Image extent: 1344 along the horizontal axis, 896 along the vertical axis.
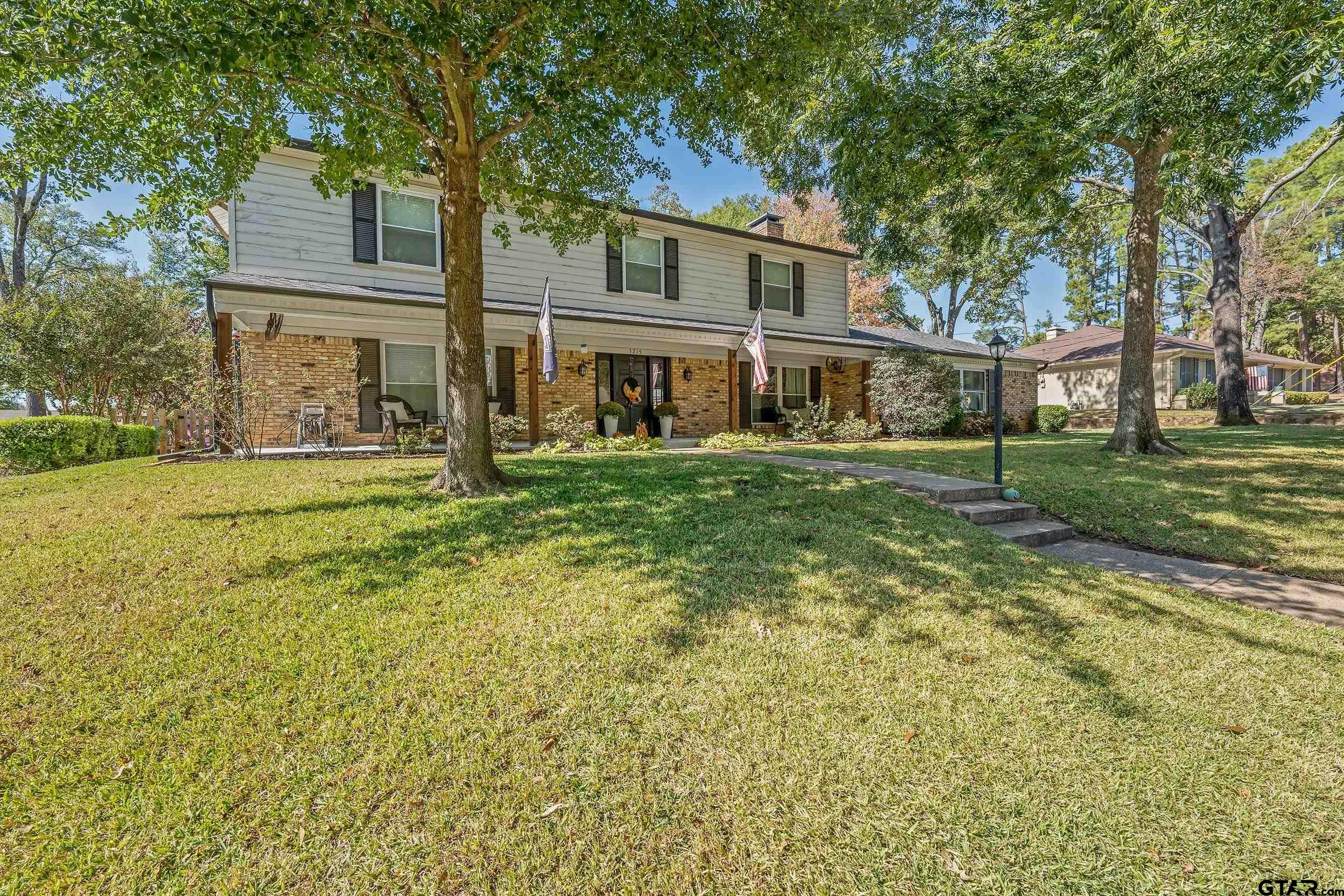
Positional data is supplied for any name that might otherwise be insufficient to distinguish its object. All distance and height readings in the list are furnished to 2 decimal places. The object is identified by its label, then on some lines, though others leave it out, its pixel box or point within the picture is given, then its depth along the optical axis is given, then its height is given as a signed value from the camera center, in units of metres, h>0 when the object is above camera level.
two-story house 10.08 +2.44
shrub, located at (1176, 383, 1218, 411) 23.11 +0.93
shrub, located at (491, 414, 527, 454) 10.58 +0.00
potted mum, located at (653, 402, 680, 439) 13.75 +0.30
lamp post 7.10 +0.39
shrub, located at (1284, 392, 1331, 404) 27.17 +0.91
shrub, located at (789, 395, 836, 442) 14.36 -0.06
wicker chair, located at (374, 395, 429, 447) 10.61 +0.29
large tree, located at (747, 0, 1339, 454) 6.00 +3.94
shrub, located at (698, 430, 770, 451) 11.99 -0.36
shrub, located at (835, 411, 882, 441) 14.66 -0.17
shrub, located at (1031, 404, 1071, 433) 20.31 +0.13
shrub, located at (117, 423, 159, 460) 12.10 -0.16
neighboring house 25.89 +2.50
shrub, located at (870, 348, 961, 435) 15.08 +0.85
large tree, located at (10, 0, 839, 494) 4.21 +3.45
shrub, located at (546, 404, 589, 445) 11.32 +0.04
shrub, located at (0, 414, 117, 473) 9.31 -0.13
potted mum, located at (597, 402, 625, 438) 13.03 +0.29
